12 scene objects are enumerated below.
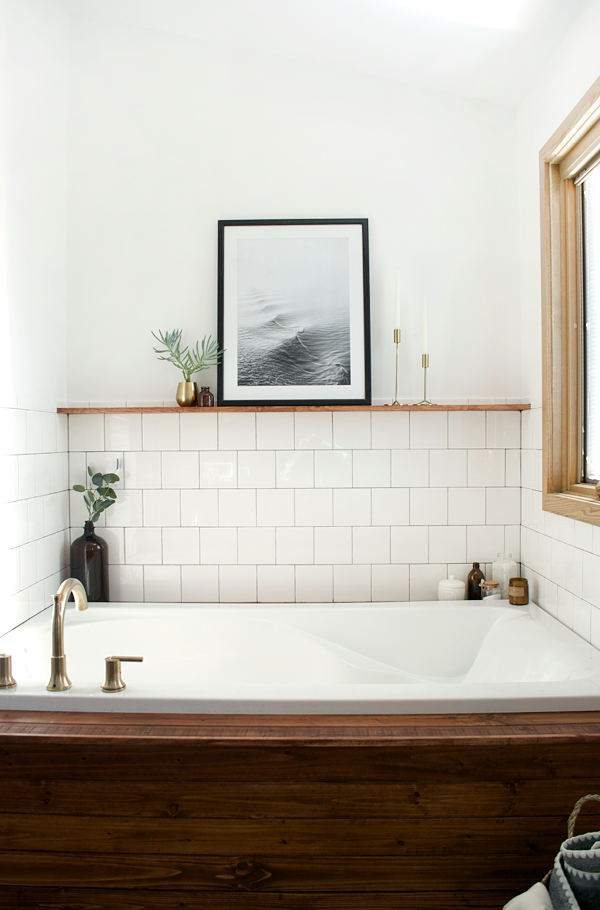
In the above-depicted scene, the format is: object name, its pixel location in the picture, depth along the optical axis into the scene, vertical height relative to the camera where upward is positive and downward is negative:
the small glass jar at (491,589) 2.21 -0.54
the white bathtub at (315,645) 1.79 -0.68
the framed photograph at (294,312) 2.25 +0.55
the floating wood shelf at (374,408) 2.15 +0.16
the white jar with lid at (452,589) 2.25 -0.56
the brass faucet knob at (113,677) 1.42 -0.57
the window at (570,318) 1.84 +0.44
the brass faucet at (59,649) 1.44 -0.50
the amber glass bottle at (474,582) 2.26 -0.53
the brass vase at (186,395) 2.19 +0.22
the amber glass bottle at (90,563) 2.23 -0.44
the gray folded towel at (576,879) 1.00 -0.77
